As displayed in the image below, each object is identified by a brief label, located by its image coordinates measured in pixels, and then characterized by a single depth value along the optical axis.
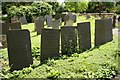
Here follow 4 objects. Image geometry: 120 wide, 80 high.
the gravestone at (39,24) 13.75
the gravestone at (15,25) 11.55
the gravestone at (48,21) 16.50
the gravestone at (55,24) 13.85
